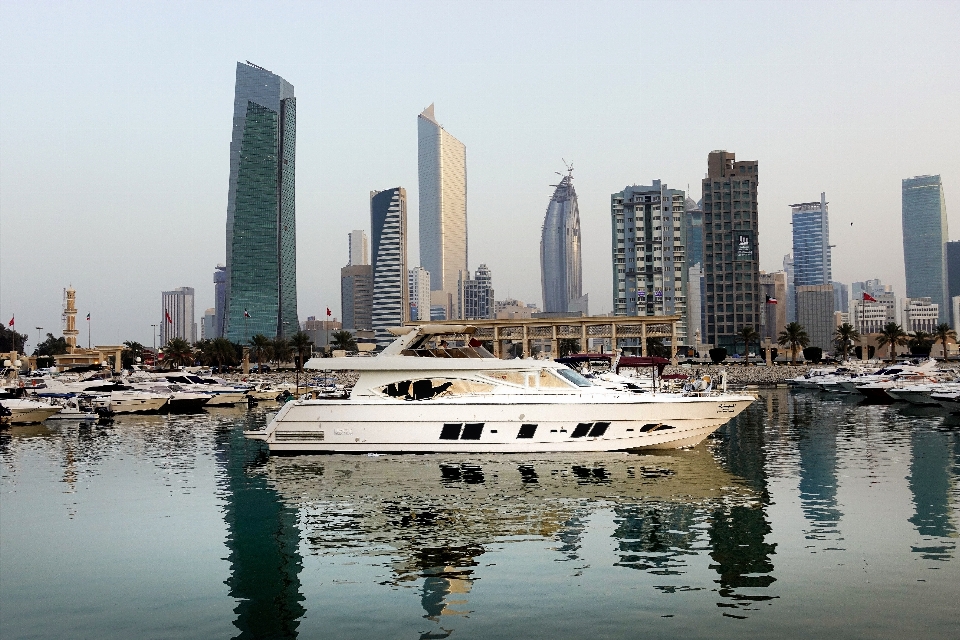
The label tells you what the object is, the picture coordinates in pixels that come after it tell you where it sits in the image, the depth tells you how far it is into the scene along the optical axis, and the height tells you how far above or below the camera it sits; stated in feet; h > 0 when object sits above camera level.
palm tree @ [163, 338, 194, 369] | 350.23 -2.45
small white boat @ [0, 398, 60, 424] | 151.81 -11.48
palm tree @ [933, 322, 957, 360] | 378.98 +0.45
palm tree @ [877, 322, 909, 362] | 366.02 -0.06
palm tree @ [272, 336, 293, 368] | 434.71 -1.96
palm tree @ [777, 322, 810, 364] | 414.41 -0.57
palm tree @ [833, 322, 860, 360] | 408.87 +0.16
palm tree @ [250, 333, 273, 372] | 413.18 -0.08
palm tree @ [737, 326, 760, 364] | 429.79 +1.48
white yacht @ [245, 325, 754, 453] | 93.50 -8.48
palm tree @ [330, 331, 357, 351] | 405.37 +2.25
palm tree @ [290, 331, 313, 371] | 391.36 +1.03
